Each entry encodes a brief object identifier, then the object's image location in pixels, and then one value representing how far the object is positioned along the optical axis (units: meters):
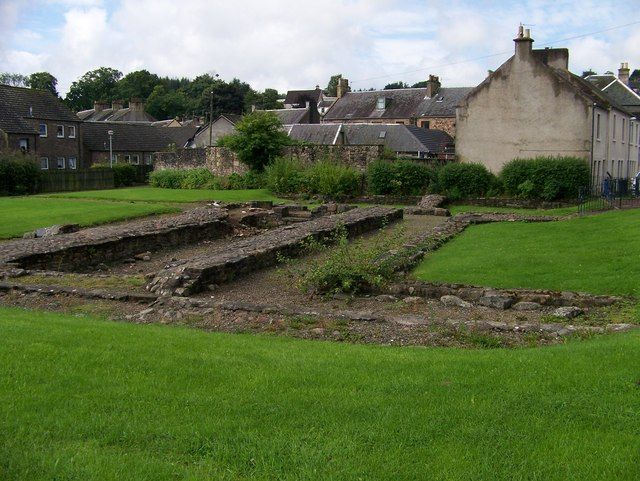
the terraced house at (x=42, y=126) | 54.19
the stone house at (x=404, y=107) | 74.56
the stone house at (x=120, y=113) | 97.11
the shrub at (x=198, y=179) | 48.23
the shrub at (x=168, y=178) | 50.00
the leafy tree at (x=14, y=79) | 137.00
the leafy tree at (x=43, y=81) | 126.24
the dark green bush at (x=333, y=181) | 39.25
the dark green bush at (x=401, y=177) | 38.62
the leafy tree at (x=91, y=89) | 139.38
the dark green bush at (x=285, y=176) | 40.62
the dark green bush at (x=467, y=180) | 36.94
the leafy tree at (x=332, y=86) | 148.00
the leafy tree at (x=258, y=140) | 44.97
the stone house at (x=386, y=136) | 55.06
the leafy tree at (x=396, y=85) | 141.31
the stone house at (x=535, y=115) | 36.28
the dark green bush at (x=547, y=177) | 34.25
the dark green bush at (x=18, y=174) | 44.38
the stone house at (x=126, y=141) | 67.44
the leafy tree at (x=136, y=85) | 142.12
